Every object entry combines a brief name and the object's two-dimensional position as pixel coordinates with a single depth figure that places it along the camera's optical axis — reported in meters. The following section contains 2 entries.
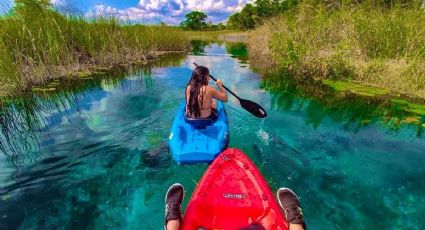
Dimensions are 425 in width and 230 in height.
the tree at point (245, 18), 73.11
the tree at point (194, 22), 96.25
